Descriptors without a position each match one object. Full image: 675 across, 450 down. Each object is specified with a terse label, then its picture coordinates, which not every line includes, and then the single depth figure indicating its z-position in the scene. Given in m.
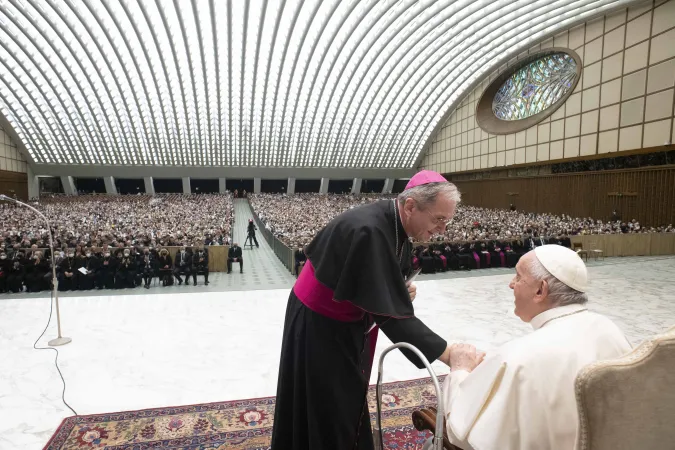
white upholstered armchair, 1.12
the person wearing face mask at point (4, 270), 10.70
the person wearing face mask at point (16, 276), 10.70
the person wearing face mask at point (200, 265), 11.79
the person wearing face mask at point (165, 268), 11.59
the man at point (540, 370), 1.40
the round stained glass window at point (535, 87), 29.82
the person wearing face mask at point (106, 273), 11.19
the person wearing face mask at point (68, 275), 10.95
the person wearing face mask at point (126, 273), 11.20
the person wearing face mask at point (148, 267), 11.45
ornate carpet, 3.66
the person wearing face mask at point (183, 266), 11.73
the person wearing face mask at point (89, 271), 11.06
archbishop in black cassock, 1.99
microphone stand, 6.12
